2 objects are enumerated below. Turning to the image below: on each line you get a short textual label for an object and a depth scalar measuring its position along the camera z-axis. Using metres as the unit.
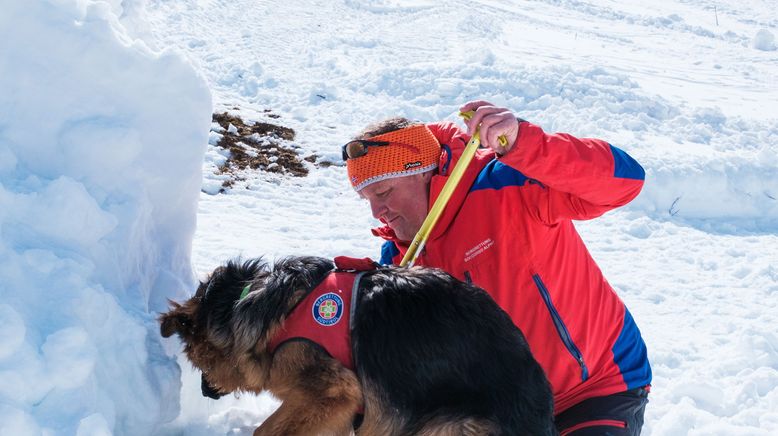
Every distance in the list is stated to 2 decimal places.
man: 3.37
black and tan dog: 2.77
